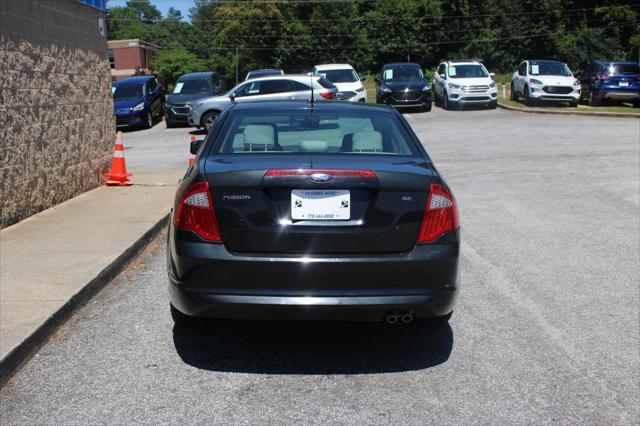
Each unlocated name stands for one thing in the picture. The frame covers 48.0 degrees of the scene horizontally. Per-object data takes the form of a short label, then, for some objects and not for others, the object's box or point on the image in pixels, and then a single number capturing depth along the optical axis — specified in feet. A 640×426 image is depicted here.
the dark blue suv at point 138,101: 80.18
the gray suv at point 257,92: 71.41
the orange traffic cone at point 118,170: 37.45
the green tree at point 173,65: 247.91
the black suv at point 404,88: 86.63
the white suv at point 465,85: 87.51
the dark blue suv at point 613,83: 86.43
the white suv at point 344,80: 82.64
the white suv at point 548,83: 85.81
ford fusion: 13.12
